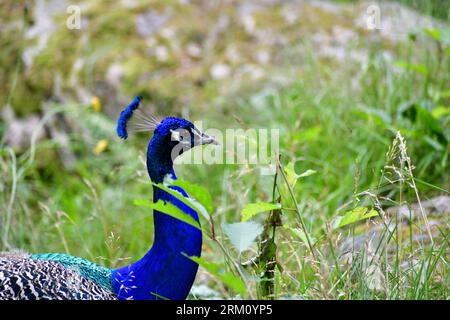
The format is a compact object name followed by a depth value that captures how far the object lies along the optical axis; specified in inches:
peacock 205.2
